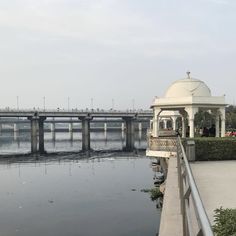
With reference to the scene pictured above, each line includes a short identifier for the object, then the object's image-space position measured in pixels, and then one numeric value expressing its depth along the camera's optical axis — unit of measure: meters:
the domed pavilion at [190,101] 19.82
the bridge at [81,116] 66.94
